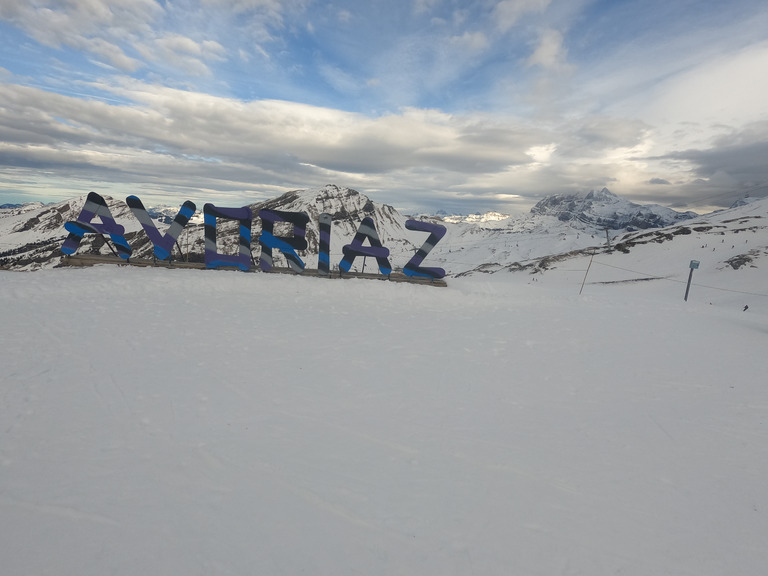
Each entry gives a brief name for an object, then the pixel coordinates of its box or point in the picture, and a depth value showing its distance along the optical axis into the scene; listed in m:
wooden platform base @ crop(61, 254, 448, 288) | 20.91
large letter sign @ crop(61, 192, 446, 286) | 21.34
